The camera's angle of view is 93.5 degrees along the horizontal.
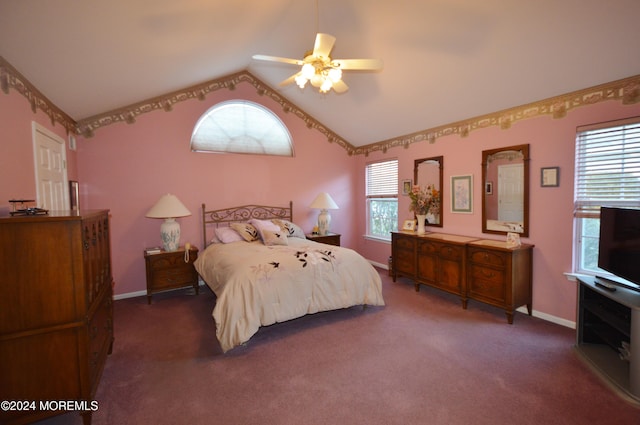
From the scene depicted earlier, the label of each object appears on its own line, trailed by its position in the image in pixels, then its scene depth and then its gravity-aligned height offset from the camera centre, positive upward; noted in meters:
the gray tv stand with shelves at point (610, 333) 2.05 -1.11
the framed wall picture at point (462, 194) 4.14 +0.11
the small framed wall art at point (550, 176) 3.22 +0.27
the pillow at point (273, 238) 4.18 -0.48
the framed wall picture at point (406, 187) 5.08 +0.27
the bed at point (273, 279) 2.79 -0.80
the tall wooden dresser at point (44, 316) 1.63 -0.62
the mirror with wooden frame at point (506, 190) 3.52 +0.14
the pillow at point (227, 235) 4.39 -0.45
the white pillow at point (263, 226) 4.37 -0.32
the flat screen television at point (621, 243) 2.28 -0.35
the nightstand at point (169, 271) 4.04 -0.91
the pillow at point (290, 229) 4.86 -0.40
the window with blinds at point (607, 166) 2.77 +0.33
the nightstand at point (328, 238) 5.28 -0.62
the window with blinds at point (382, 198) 5.48 +0.09
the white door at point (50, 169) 2.76 +0.39
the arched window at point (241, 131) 4.86 +1.25
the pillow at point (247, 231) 4.41 -0.39
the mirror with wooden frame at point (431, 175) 4.56 +0.43
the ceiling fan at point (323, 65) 2.43 +1.19
